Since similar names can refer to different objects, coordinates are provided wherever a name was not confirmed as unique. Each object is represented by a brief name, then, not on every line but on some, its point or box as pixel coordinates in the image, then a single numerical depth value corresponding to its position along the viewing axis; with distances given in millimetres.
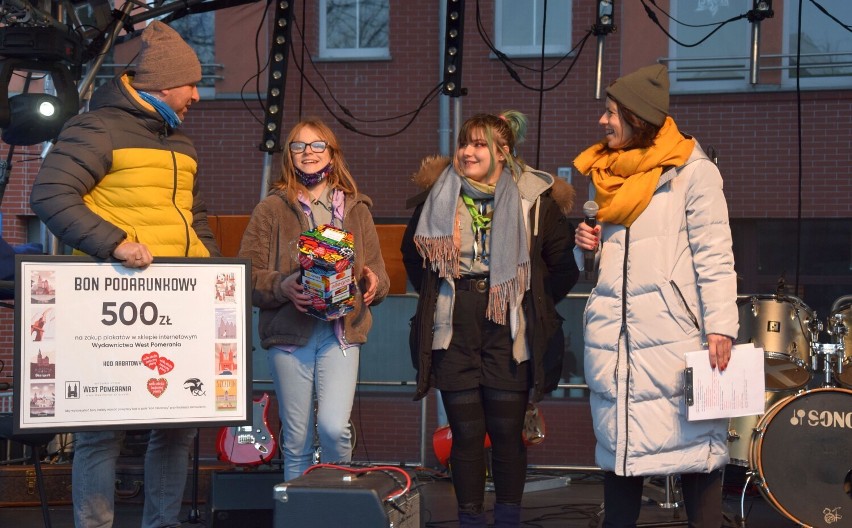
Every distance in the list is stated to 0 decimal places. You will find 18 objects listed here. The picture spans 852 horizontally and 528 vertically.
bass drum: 5371
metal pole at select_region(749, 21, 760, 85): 6746
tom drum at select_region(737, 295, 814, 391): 5809
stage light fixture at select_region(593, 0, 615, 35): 6738
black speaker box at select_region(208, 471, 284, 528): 4938
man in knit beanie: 4090
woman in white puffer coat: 4141
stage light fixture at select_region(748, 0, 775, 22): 6672
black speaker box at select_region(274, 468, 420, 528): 3736
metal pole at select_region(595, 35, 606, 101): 6641
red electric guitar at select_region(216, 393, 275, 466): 7098
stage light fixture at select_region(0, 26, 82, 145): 5859
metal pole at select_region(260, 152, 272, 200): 7090
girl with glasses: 4641
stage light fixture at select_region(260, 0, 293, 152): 7078
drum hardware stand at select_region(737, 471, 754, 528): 5765
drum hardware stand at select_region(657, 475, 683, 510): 6098
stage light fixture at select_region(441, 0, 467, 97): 6801
